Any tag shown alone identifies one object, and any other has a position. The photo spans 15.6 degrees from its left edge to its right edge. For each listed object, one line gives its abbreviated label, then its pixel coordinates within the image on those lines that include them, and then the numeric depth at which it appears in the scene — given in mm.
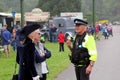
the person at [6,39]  22356
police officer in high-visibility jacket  8695
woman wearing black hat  7348
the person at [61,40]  26919
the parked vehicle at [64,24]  39594
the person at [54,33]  38575
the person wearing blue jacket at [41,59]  8055
